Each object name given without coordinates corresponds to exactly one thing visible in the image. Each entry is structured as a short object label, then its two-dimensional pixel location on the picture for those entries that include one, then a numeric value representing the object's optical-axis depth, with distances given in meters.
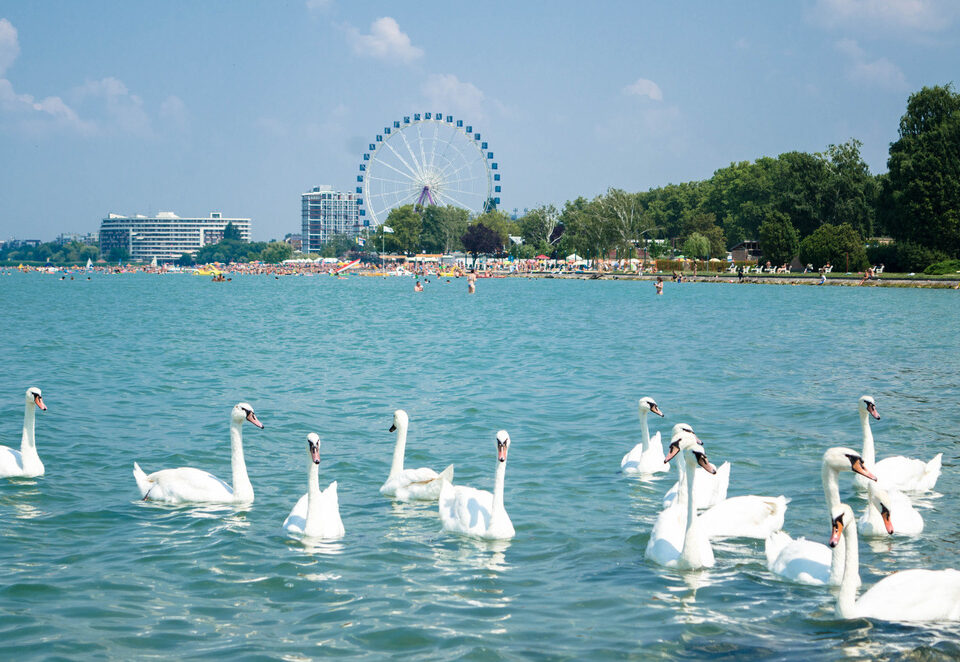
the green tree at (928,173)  81.19
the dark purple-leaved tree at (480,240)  190.62
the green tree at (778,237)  108.75
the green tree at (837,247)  96.88
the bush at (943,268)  79.25
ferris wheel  144.75
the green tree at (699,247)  137.62
